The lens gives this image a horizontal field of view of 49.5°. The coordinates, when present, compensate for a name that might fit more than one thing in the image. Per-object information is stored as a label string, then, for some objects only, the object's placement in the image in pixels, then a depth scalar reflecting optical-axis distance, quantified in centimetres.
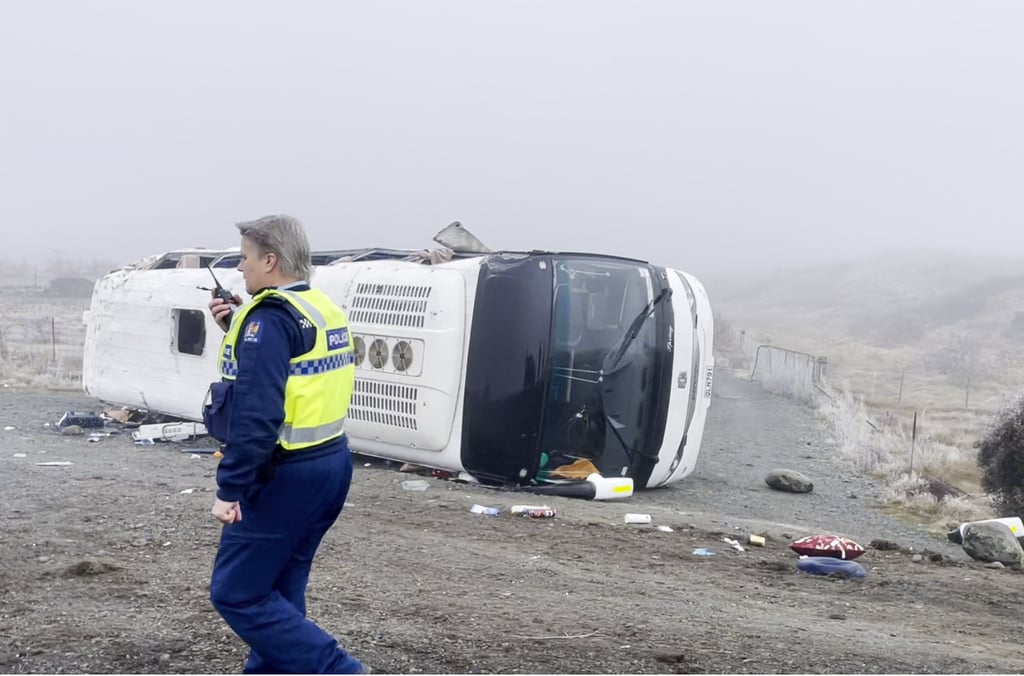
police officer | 341
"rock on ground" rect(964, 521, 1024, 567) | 782
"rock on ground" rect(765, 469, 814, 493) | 1086
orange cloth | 910
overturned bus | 888
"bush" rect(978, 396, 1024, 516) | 956
